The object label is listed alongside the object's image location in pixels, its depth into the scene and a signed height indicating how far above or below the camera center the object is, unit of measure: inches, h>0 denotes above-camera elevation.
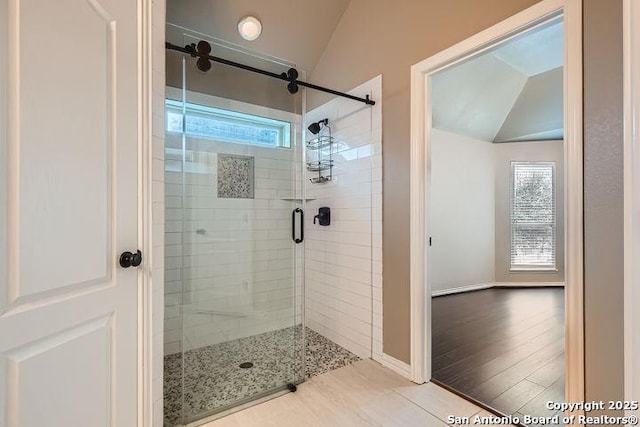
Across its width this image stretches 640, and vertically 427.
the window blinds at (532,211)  192.2 +1.9
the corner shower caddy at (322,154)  112.7 +23.2
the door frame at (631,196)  32.4 +2.0
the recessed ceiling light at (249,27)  97.0 +60.9
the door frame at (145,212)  48.4 +0.4
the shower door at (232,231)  84.6 -5.4
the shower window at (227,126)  84.6 +29.0
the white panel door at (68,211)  31.3 +0.4
